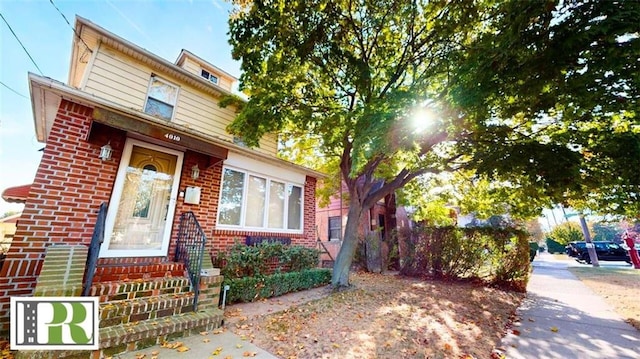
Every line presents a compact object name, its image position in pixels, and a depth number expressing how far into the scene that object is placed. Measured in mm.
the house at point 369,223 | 11156
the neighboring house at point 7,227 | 11234
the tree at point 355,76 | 5449
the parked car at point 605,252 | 15663
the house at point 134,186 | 3803
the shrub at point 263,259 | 5602
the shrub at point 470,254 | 7840
